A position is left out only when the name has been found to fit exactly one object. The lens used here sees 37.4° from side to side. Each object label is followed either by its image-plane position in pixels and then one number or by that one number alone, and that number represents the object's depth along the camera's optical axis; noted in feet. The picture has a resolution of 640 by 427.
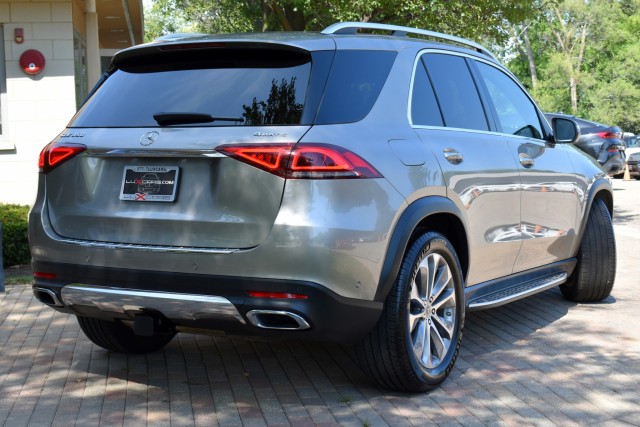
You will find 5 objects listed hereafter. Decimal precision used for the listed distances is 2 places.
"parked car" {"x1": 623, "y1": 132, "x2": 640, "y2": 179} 103.45
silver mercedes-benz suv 14.03
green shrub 32.96
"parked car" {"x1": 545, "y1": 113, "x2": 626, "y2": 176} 51.06
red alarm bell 45.70
